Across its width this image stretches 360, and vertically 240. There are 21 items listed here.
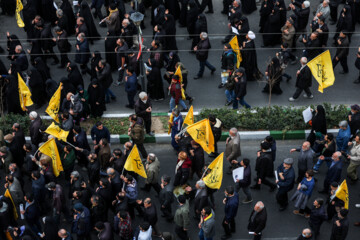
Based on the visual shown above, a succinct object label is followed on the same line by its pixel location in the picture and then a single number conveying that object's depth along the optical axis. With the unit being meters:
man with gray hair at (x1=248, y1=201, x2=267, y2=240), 12.55
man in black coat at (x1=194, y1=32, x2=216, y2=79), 17.97
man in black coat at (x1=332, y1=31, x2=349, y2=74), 18.02
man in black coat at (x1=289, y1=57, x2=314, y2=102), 16.90
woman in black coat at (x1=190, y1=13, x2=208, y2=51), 19.30
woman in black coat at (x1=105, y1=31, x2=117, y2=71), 18.75
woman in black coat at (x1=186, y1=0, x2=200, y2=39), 19.70
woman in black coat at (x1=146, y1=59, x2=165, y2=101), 17.20
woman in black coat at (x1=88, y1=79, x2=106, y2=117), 16.31
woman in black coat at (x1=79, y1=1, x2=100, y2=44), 19.78
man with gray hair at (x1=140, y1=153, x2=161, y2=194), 13.82
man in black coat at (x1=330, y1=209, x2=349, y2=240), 12.31
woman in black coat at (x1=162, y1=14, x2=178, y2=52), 19.22
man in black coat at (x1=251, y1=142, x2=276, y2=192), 13.95
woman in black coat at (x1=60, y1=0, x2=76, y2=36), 20.08
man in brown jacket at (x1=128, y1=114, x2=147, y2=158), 15.16
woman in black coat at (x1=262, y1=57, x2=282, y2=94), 17.08
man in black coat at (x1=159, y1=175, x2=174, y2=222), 13.20
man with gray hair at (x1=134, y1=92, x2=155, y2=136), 15.86
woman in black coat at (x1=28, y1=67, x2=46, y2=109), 16.89
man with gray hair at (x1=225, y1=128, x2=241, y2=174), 14.59
